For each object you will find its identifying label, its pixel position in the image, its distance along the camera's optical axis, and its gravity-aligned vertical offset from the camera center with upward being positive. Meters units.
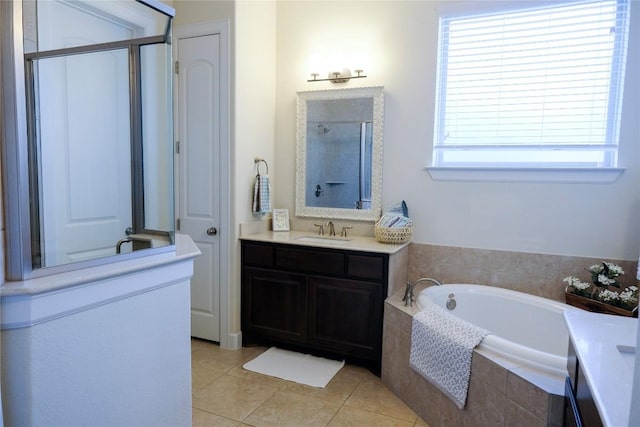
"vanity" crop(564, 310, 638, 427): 0.84 -0.44
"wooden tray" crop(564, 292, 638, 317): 2.26 -0.68
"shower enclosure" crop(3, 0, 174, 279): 1.58 +0.25
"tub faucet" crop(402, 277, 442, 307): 2.54 -0.69
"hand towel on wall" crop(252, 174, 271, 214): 3.18 -0.10
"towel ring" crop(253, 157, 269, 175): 3.26 +0.17
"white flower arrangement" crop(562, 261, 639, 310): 2.32 -0.59
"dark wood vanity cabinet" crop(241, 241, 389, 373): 2.72 -0.81
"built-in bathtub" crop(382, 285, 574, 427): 1.63 -0.84
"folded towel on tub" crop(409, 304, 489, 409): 1.94 -0.83
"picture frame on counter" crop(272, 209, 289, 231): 3.41 -0.30
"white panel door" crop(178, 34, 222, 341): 3.02 +0.12
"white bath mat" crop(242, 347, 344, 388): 2.67 -1.26
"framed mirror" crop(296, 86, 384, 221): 3.20 +0.25
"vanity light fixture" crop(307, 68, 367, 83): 3.21 +0.86
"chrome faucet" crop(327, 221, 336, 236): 3.32 -0.36
